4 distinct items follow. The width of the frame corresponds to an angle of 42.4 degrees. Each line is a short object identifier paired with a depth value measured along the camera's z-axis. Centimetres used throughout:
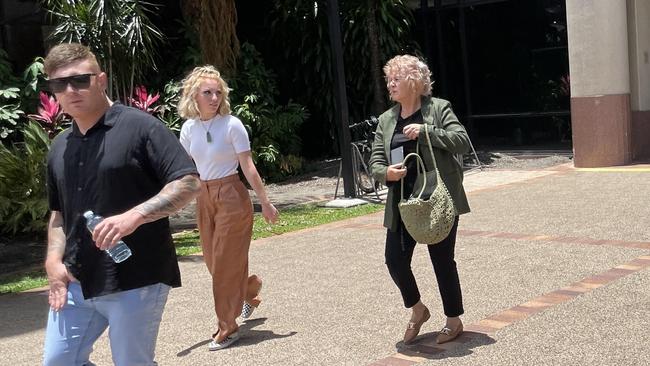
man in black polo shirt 335
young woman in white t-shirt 555
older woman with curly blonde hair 506
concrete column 1345
